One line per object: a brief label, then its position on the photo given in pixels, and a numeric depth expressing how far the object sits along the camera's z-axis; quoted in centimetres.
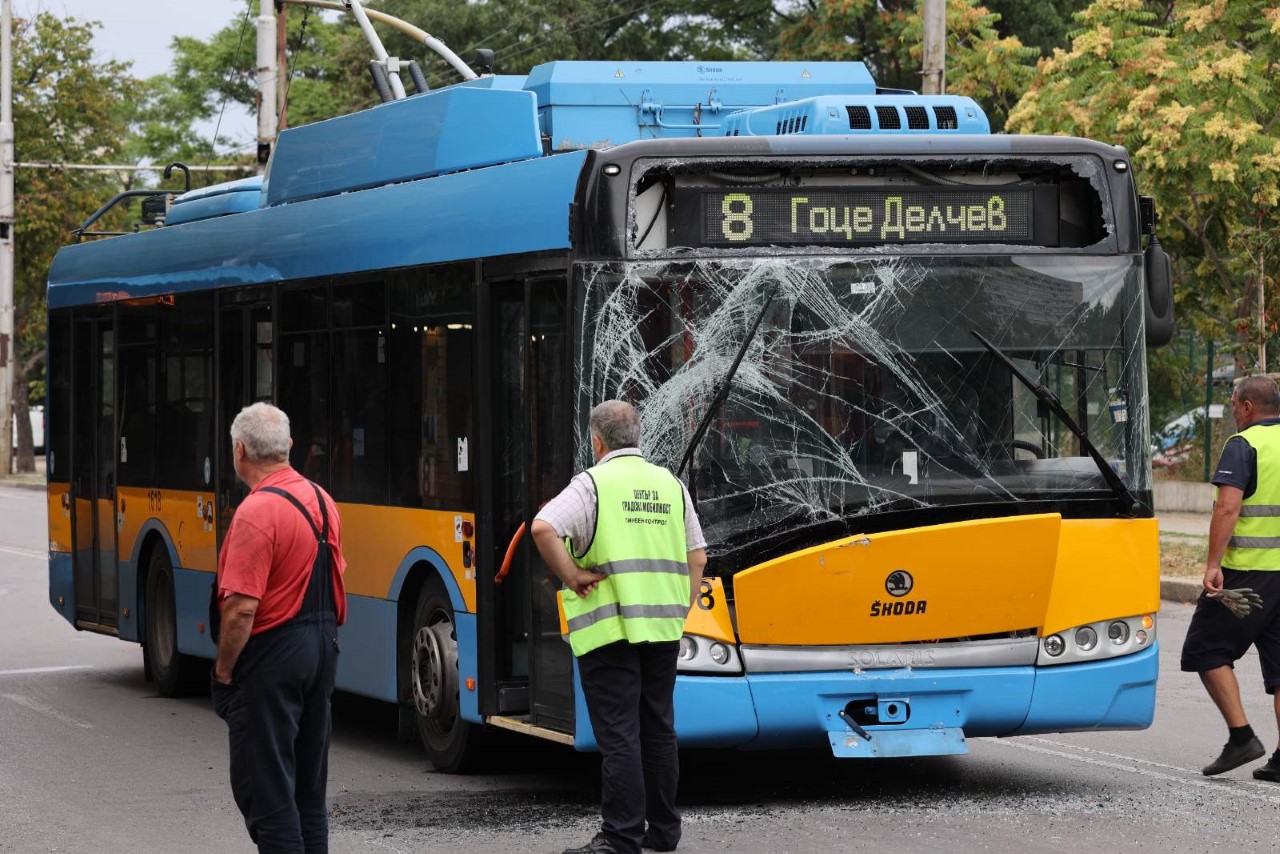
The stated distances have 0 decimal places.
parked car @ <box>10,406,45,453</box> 7438
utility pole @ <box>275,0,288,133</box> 2989
